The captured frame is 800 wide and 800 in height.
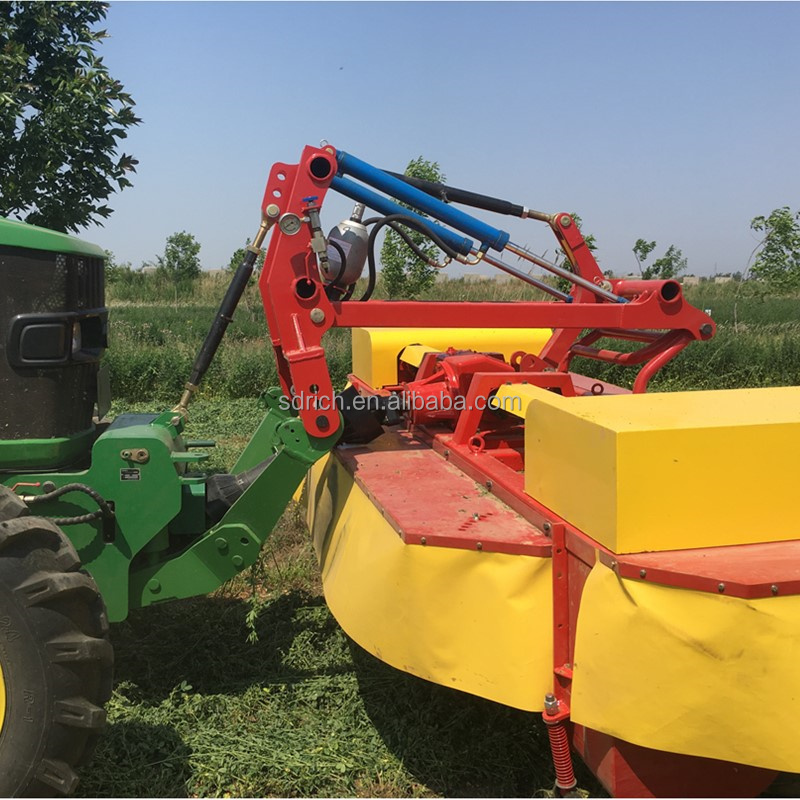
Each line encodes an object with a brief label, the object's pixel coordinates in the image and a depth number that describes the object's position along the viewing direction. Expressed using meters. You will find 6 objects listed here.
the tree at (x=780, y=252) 13.38
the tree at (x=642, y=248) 29.28
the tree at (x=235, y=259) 25.87
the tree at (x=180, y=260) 25.78
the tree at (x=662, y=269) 23.91
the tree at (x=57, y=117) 5.35
